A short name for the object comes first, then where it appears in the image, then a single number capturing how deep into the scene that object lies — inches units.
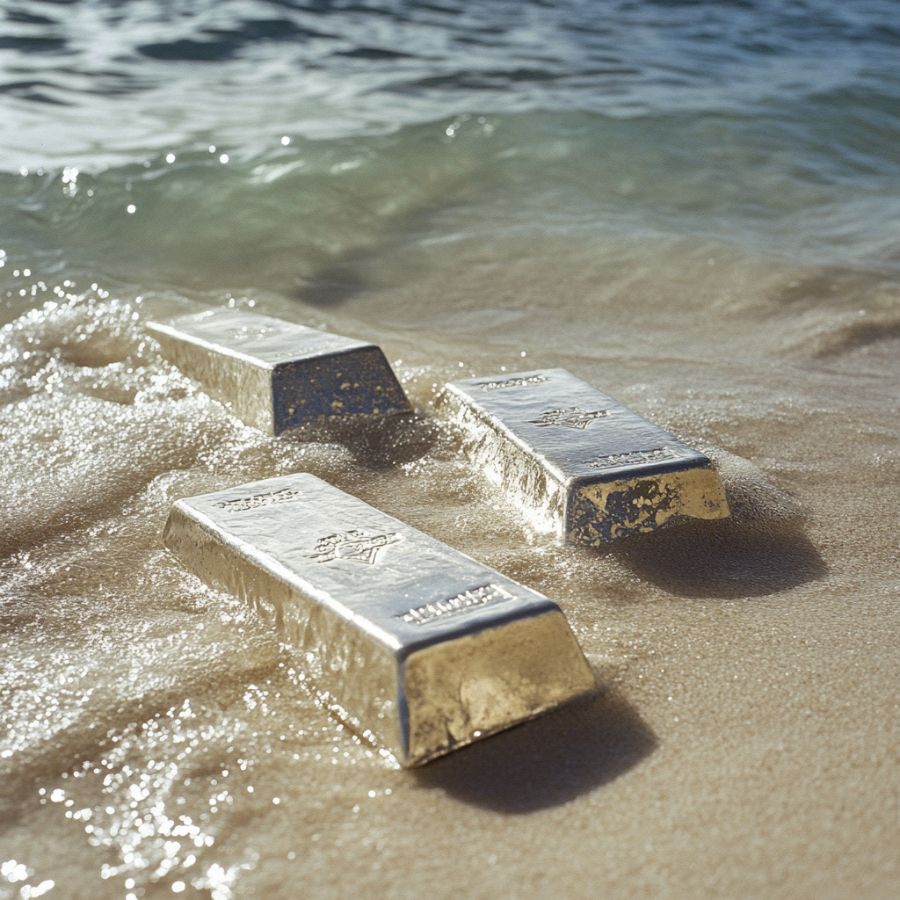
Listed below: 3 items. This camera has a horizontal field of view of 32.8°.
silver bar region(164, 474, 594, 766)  24.7
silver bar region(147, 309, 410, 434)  36.9
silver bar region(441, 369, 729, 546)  31.2
